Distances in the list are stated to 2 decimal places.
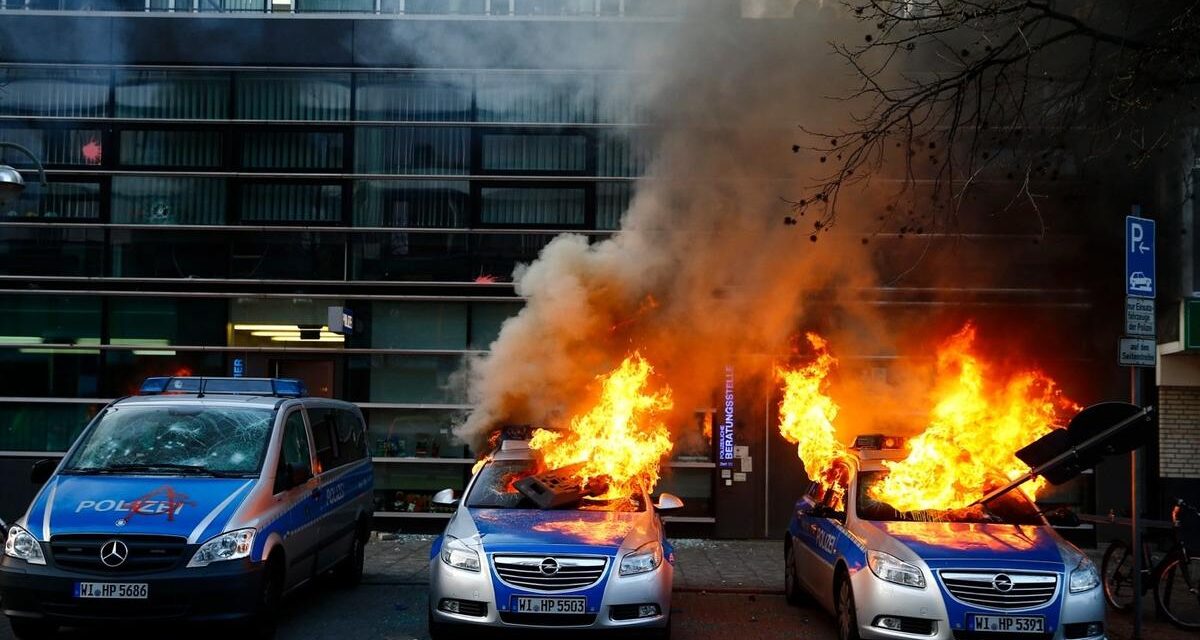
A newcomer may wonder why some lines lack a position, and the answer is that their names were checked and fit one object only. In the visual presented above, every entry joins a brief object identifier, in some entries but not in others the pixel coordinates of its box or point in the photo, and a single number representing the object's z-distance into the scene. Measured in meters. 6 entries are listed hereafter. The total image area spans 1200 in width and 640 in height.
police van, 6.31
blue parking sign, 7.58
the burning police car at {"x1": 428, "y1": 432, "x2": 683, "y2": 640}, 6.24
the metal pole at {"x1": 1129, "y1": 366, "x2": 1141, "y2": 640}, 7.38
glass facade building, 13.11
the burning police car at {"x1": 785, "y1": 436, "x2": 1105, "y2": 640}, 6.20
